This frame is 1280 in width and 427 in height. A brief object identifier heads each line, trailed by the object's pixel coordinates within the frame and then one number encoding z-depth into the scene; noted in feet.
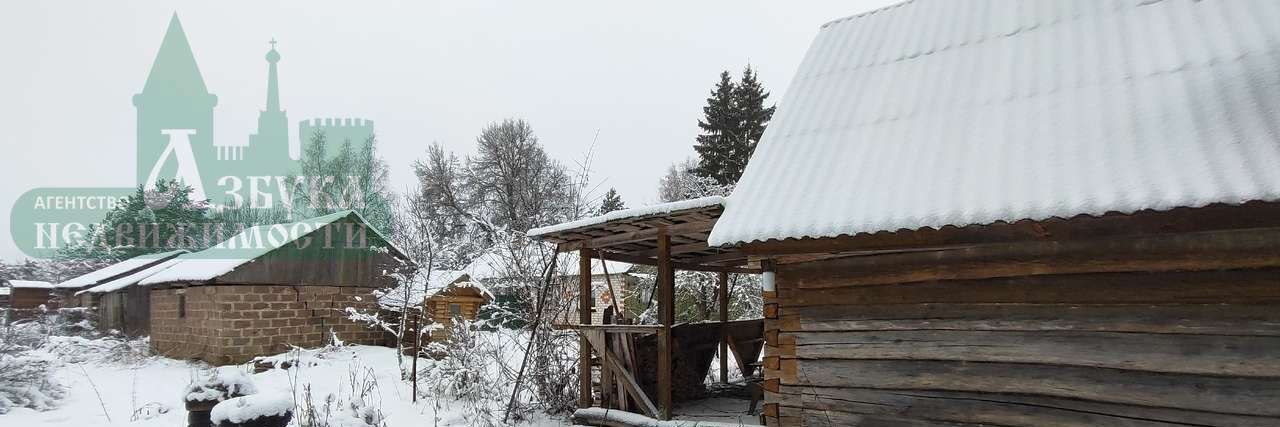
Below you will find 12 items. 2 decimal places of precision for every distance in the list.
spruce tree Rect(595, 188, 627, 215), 119.84
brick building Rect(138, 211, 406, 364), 51.96
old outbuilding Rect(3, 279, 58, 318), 91.61
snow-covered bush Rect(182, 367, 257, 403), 18.19
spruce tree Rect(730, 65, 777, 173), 93.09
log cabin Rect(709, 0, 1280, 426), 13.96
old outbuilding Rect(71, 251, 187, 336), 65.10
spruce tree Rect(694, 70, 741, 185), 90.02
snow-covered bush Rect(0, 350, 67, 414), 33.45
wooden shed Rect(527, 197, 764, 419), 23.38
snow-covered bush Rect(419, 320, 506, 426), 32.58
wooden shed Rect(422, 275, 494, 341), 60.80
